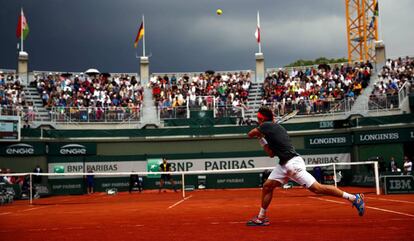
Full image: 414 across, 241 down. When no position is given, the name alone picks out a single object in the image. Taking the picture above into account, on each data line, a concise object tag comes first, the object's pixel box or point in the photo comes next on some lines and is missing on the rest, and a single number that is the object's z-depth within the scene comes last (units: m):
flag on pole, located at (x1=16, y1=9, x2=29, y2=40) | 39.78
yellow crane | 52.07
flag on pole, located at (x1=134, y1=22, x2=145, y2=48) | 43.36
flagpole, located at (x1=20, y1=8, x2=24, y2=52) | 39.56
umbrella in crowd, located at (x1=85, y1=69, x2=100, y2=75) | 39.16
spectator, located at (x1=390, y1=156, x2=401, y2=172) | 27.61
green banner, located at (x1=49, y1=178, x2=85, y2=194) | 30.55
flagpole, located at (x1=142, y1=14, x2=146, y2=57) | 42.56
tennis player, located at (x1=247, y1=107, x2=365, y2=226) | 8.59
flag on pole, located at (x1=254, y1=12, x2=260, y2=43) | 43.54
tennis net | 29.84
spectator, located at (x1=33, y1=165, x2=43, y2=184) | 29.30
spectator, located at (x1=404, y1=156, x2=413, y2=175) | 25.55
